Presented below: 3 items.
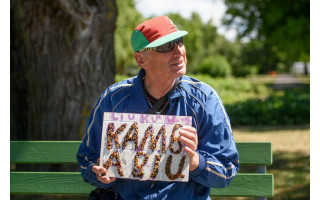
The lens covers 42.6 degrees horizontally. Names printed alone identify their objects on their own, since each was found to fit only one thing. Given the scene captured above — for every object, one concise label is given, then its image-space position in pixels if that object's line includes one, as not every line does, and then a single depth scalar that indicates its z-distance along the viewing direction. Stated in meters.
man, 2.20
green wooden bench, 3.12
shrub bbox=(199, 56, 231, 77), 40.44
